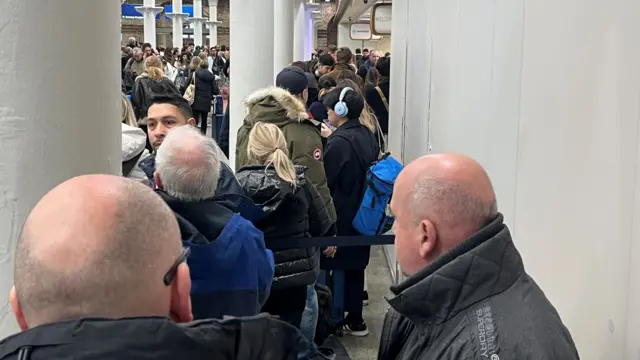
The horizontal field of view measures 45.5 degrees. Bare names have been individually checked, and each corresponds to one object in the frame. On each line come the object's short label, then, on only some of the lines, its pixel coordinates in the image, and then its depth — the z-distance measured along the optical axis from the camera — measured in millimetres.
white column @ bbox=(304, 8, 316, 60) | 30672
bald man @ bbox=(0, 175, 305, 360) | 1254
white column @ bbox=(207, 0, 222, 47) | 42656
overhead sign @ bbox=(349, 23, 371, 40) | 28892
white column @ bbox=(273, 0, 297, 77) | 16359
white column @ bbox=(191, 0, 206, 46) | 39781
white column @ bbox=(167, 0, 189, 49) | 35844
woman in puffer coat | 4250
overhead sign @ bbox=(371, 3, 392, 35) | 14345
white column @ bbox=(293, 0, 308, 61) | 25047
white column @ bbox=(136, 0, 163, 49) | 33062
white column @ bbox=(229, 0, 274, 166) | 8695
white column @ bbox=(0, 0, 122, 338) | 2123
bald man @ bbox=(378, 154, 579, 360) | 1918
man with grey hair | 2834
